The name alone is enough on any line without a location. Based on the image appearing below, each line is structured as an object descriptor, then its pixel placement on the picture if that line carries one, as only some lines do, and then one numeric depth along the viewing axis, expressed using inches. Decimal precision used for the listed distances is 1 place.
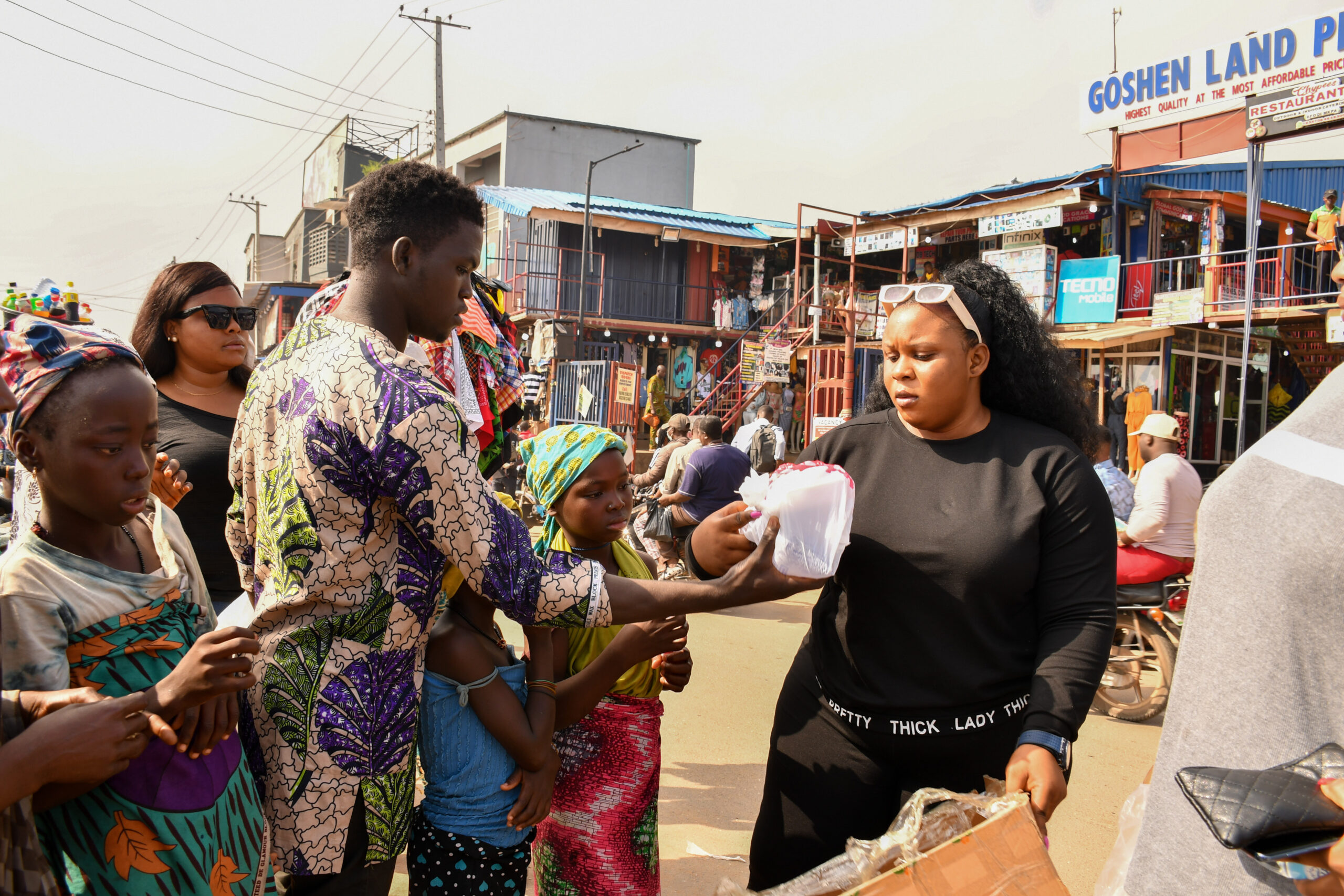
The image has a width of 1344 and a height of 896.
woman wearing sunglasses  109.3
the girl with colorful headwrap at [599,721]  85.8
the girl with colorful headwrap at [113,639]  57.2
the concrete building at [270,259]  2207.2
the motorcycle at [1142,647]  215.3
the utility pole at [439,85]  751.1
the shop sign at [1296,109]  403.5
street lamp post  786.2
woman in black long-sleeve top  80.4
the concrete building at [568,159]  1076.5
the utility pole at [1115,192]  620.1
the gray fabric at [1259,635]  48.6
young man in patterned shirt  65.2
